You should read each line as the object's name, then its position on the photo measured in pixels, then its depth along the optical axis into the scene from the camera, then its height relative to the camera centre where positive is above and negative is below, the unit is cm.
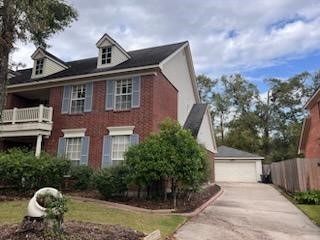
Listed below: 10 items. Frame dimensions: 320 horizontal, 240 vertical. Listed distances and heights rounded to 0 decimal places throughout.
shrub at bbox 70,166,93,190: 1236 -67
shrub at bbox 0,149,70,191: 1079 -37
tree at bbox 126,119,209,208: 965 +19
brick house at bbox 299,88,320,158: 1693 +271
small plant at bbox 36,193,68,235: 476 -93
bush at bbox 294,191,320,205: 1148 -149
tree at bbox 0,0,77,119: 1026 +601
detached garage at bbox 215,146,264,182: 2751 -21
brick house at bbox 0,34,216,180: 1299 +350
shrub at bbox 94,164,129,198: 1030 -74
